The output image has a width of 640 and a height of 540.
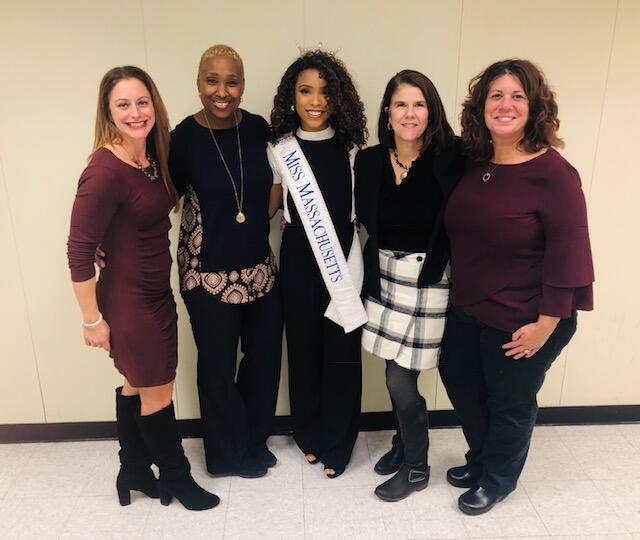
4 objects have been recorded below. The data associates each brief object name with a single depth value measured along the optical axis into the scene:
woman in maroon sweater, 1.55
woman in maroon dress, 1.53
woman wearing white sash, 1.83
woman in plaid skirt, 1.71
